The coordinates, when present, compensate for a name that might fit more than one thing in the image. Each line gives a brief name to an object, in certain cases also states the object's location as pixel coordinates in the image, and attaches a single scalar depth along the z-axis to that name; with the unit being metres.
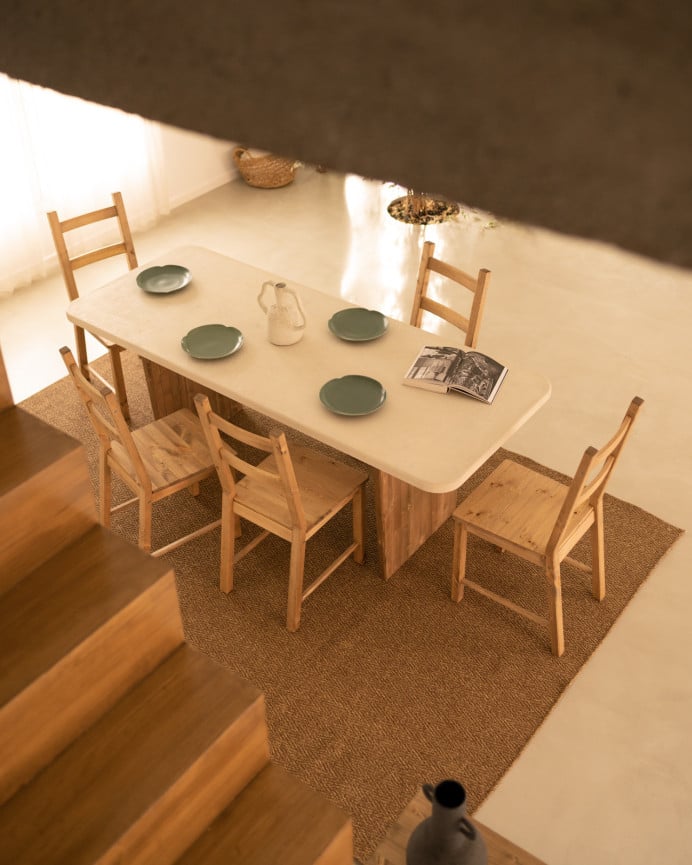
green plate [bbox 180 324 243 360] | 3.23
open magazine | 3.00
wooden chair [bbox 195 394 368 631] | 2.85
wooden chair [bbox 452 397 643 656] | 2.84
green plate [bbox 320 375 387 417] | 2.93
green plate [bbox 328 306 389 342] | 3.30
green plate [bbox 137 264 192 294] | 3.63
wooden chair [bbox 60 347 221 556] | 3.11
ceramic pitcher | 3.18
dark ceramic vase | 1.80
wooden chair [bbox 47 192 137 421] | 3.87
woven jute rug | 2.77
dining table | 2.83
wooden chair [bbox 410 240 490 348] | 3.39
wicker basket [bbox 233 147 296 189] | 6.24
